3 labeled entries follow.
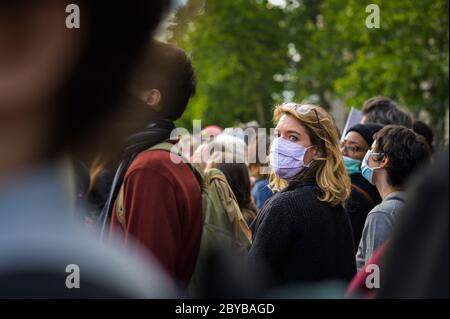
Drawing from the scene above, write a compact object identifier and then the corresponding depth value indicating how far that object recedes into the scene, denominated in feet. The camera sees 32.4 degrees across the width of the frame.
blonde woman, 11.88
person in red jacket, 9.89
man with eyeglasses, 15.20
